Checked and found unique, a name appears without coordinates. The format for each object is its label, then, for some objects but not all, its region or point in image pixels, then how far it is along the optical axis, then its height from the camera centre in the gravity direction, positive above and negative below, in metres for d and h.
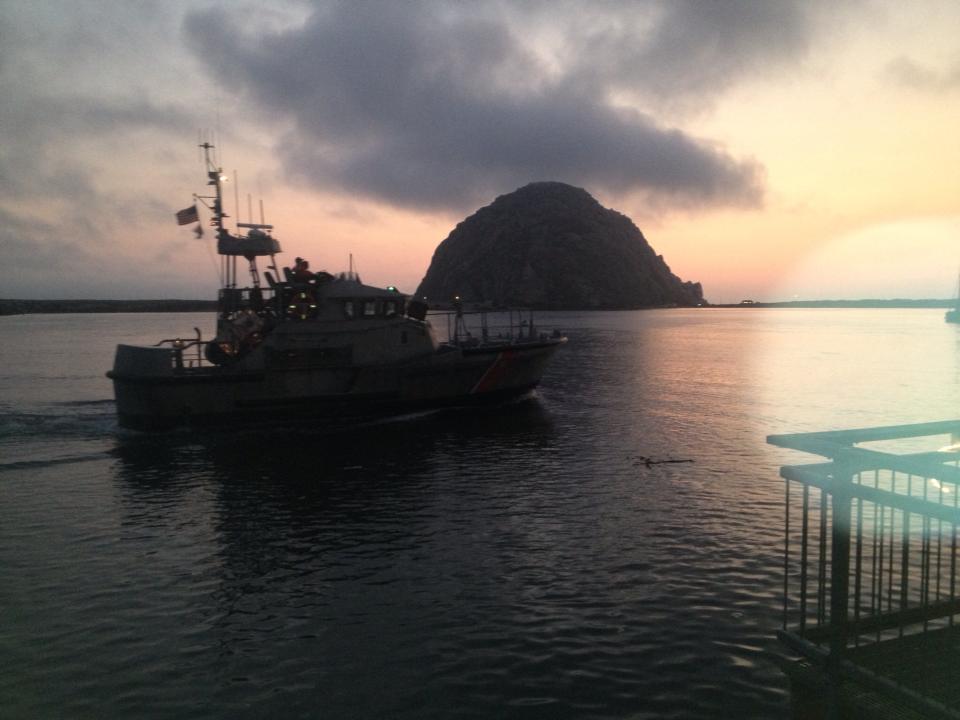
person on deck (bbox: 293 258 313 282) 32.56 +2.13
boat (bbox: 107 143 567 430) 31.33 -2.07
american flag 33.84 +5.14
